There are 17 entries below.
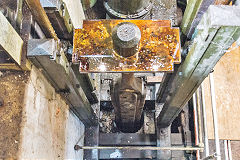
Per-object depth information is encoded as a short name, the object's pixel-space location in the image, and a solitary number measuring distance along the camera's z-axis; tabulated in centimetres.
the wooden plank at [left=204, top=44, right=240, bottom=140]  279
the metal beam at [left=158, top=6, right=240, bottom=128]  112
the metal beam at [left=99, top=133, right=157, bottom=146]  282
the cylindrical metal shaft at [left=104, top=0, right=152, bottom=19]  235
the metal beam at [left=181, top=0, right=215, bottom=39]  141
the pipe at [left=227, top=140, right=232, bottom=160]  282
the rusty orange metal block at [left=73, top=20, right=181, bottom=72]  137
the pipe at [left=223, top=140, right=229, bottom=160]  281
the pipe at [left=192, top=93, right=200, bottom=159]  276
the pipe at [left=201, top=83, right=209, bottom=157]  264
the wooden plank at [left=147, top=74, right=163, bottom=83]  277
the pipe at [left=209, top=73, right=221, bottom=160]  269
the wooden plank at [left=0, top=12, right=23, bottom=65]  115
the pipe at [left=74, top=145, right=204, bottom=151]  241
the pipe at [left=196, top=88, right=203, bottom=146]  275
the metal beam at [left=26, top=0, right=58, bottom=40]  121
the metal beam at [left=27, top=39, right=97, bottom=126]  134
